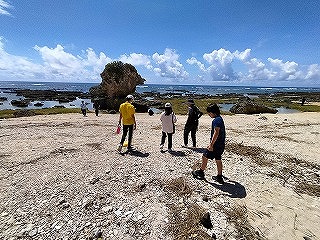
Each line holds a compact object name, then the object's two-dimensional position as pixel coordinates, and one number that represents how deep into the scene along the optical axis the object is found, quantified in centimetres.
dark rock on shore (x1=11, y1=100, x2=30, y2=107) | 4065
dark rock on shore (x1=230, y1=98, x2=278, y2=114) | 2807
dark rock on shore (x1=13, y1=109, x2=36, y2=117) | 2482
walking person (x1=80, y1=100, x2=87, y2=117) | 2407
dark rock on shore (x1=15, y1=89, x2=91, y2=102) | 5395
